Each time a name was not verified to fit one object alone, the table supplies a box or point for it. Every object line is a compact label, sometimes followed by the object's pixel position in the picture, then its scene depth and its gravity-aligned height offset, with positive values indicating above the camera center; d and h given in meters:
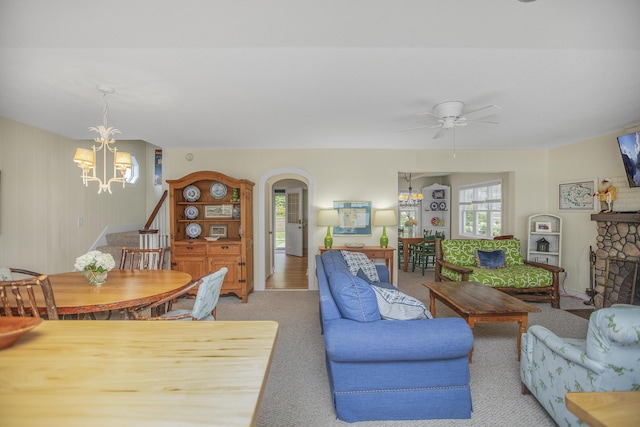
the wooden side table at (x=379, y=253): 4.90 -0.73
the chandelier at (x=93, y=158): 2.44 +0.43
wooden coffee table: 2.66 -0.91
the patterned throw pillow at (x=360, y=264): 3.72 -0.72
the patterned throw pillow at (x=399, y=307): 2.15 -0.72
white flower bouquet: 2.49 -0.46
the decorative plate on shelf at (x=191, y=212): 4.96 -0.07
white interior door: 9.04 -0.48
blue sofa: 1.90 -1.05
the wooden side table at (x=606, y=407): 0.83 -0.58
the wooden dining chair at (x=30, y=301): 1.80 -0.58
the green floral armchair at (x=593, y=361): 1.57 -0.89
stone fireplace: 3.76 -0.68
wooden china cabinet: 4.57 -0.31
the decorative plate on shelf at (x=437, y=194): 8.43 +0.40
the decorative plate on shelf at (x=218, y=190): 4.94 +0.30
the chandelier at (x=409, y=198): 8.05 +0.27
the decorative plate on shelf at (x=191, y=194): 4.93 +0.23
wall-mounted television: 3.62 +0.66
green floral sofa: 4.18 -0.92
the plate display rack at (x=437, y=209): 8.27 -0.03
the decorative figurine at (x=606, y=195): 4.14 +0.19
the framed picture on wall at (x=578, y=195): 4.55 +0.20
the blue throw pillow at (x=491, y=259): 4.66 -0.80
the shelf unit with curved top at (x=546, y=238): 5.05 -0.53
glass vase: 2.52 -0.57
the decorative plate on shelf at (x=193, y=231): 4.91 -0.37
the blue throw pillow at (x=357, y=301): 2.06 -0.65
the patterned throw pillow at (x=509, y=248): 4.82 -0.66
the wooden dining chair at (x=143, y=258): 3.42 -0.58
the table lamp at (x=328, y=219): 5.00 -0.18
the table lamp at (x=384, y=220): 5.08 -0.20
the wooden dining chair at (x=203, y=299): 2.24 -0.70
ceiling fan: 2.96 +0.98
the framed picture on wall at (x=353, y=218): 5.29 -0.18
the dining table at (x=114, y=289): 2.08 -0.65
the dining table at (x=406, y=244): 6.68 -0.82
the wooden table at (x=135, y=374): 0.65 -0.44
